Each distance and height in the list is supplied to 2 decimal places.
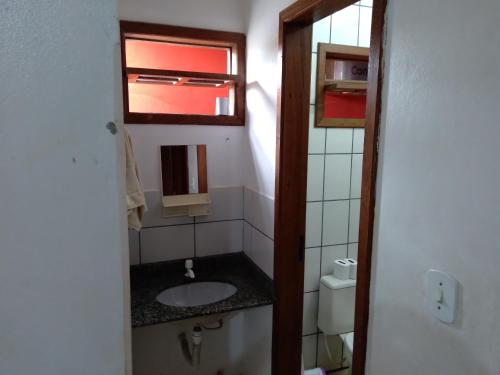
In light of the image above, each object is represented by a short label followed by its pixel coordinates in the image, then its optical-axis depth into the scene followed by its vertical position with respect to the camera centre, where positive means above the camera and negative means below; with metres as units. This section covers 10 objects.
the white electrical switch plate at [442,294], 0.72 -0.31
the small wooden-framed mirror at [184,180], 1.84 -0.22
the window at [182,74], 1.73 +0.30
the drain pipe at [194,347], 1.70 -1.00
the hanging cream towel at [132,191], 1.46 -0.22
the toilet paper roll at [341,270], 1.90 -0.67
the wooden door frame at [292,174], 1.44 -0.15
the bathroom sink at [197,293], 1.73 -0.75
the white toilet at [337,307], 1.88 -0.87
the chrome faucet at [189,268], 1.84 -0.65
